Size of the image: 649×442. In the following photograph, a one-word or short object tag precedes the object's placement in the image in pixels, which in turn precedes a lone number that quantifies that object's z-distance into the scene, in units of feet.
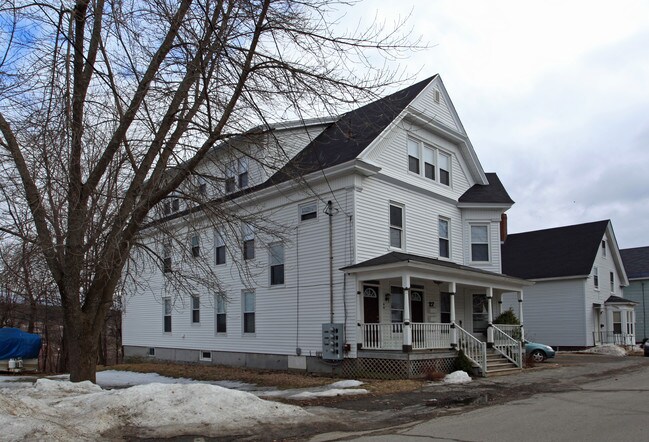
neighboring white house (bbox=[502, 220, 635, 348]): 108.58
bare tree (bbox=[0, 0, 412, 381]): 32.91
